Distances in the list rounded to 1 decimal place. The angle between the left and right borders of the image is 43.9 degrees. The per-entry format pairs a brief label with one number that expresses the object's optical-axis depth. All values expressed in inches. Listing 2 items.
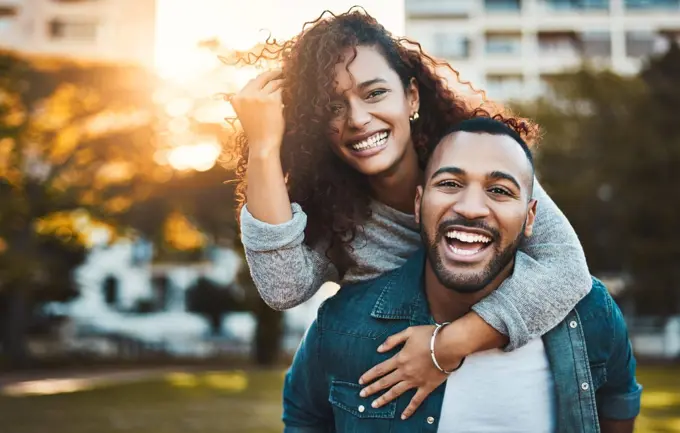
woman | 97.3
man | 95.6
